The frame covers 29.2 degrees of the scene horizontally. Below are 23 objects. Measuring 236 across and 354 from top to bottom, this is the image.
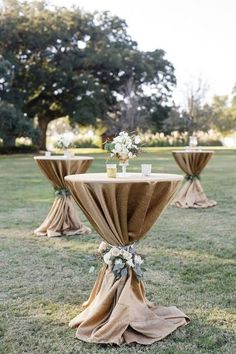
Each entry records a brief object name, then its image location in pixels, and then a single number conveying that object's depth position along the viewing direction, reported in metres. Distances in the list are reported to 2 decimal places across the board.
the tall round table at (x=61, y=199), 5.81
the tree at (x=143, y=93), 33.47
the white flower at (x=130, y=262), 2.97
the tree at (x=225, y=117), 50.83
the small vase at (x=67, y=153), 6.08
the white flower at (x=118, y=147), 3.28
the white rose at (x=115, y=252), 2.97
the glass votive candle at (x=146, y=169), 3.31
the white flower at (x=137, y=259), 3.01
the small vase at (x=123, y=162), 3.33
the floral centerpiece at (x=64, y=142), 6.34
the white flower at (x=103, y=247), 3.15
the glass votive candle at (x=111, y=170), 3.10
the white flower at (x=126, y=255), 2.97
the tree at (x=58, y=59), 28.89
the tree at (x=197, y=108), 43.56
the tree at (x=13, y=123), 25.31
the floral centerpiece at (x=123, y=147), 3.28
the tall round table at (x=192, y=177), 8.27
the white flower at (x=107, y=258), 2.99
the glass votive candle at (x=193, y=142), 8.58
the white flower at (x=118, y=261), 2.95
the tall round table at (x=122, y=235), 2.79
